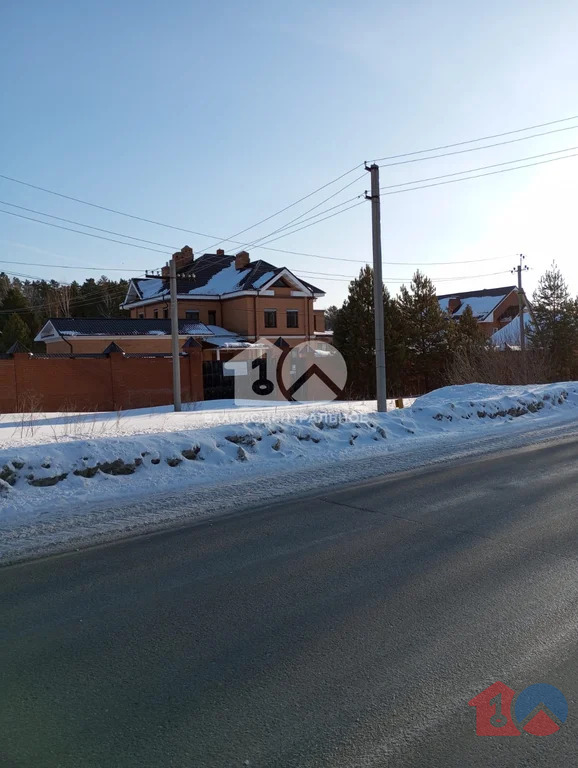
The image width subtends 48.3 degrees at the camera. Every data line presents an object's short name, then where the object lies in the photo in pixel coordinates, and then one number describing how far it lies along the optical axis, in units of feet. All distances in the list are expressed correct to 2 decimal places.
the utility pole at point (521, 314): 85.76
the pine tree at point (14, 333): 163.22
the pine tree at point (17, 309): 180.86
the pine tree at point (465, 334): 108.99
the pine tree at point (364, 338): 110.11
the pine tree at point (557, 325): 118.93
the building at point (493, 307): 209.15
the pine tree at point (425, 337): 117.29
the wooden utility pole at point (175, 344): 74.43
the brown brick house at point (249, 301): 152.25
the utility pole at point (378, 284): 51.13
